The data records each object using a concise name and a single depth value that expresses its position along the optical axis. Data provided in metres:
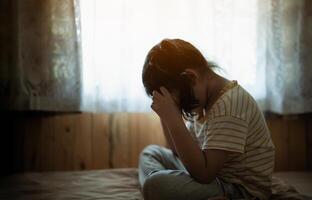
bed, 1.58
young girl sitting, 1.24
